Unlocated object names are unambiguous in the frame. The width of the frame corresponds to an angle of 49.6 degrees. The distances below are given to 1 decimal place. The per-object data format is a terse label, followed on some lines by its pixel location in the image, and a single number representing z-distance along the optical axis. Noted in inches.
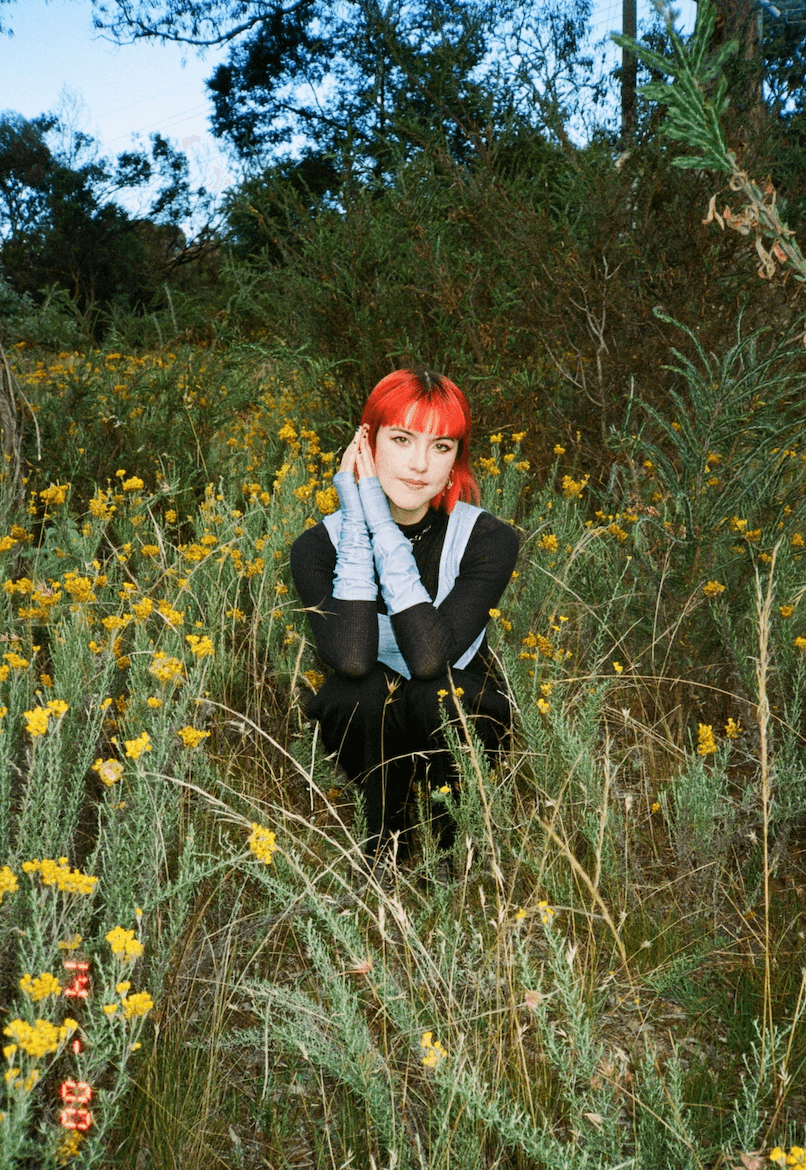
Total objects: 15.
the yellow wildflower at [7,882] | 42.3
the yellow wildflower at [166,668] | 57.2
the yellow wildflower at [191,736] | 56.7
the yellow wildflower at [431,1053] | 42.4
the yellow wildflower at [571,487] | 121.8
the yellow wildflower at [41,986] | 38.2
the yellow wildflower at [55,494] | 108.5
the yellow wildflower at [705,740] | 68.7
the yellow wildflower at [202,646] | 60.1
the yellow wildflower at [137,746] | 50.5
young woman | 78.5
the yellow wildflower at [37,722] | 47.1
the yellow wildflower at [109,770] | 49.2
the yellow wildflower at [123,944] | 40.3
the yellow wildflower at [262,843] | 45.8
